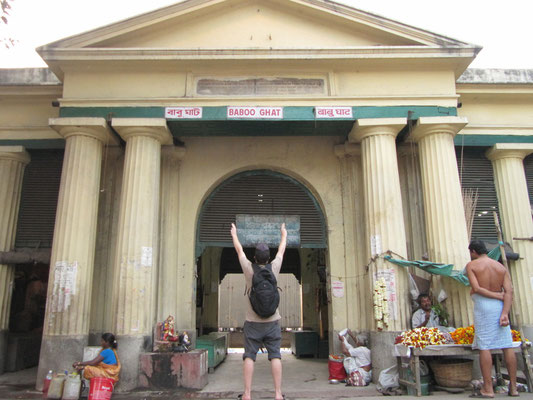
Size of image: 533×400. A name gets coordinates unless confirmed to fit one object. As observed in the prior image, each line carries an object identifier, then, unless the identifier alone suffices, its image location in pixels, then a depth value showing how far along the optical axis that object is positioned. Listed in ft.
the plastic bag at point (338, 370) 28.73
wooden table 22.48
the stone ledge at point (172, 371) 26.22
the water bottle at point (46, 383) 24.72
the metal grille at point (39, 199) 36.06
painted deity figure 28.94
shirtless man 20.47
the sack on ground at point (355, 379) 27.20
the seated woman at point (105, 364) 24.00
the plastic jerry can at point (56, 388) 24.27
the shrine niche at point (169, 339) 27.97
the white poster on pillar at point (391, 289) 27.75
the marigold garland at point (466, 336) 23.13
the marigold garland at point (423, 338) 23.15
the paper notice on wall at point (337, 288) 33.86
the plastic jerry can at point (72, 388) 24.14
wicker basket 23.57
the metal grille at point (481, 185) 35.47
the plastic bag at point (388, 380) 25.39
